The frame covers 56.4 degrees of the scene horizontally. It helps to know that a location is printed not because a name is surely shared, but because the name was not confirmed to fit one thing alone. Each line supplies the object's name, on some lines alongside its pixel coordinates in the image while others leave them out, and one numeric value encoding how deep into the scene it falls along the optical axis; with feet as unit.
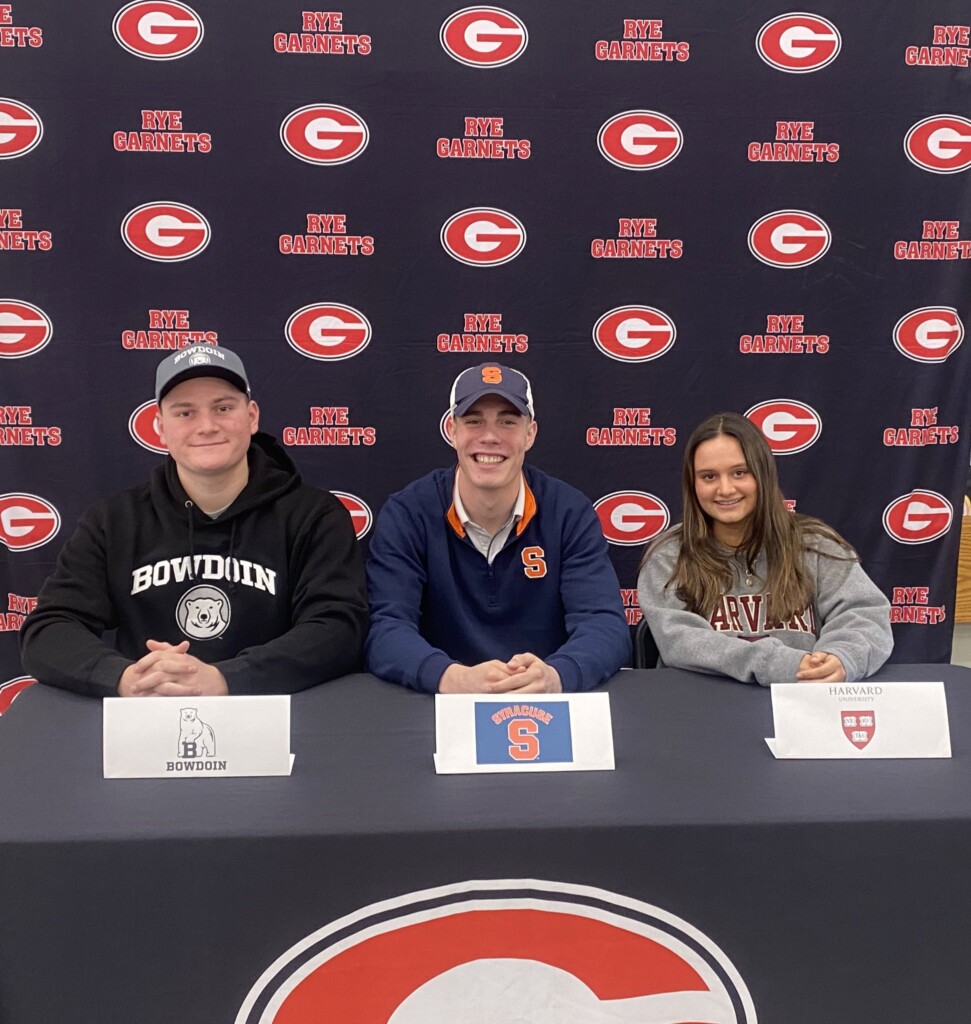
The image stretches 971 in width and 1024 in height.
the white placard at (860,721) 3.93
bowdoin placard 3.70
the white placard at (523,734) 3.81
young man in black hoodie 5.26
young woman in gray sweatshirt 5.25
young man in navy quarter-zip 5.61
